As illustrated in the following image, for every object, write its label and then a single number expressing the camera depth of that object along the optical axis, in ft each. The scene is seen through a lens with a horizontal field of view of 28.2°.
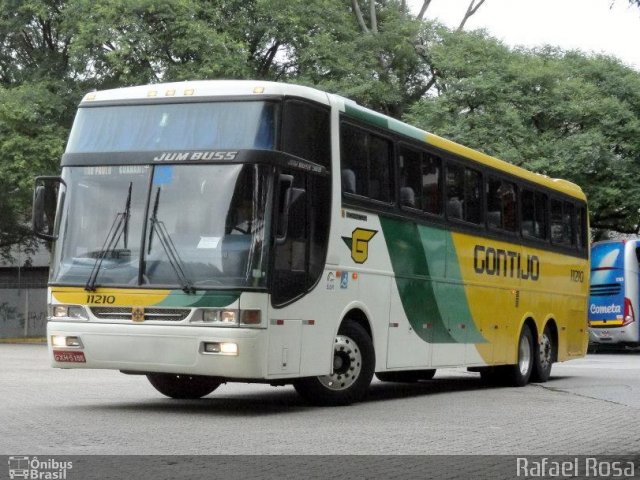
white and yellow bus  40.83
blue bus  123.03
